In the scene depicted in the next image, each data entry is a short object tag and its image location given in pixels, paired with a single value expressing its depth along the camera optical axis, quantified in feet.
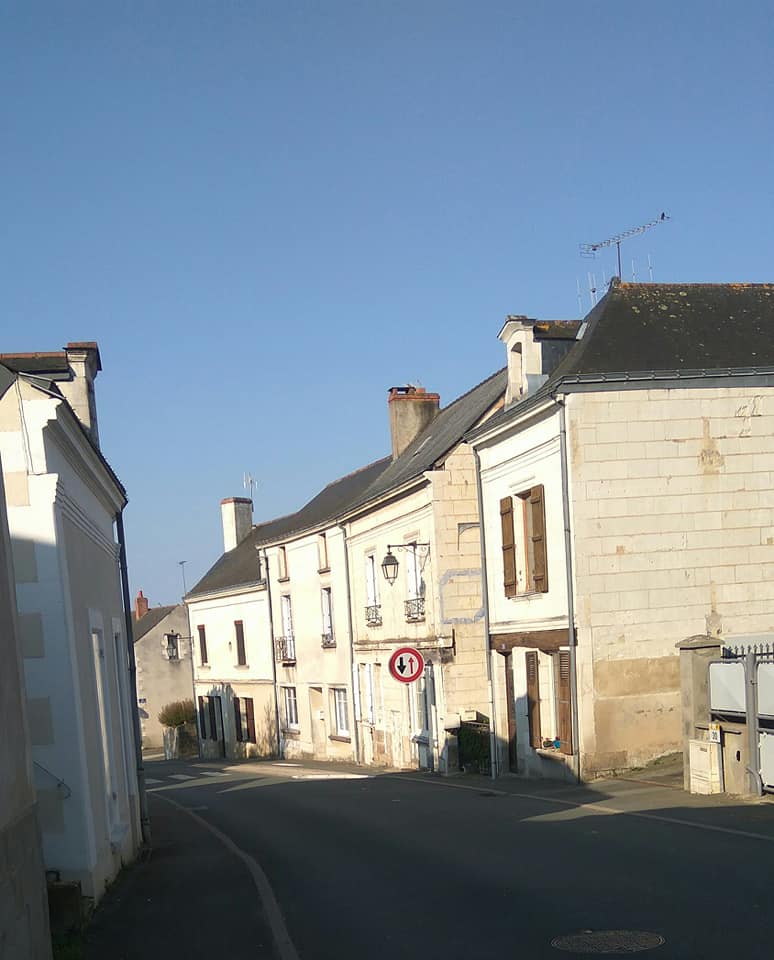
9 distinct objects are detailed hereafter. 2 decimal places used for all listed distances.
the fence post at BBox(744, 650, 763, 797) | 44.80
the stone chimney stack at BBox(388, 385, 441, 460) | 105.81
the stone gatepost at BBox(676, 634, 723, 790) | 49.11
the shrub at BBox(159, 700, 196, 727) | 172.45
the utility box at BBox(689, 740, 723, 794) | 47.93
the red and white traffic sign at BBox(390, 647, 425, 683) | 69.46
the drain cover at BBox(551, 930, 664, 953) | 23.12
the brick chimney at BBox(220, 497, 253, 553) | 165.27
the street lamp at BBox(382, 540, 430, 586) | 86.58
